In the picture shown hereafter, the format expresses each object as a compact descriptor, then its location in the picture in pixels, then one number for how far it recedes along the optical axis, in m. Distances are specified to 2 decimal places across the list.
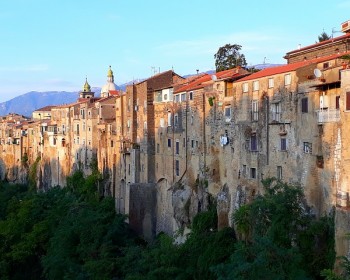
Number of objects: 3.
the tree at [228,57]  58.31
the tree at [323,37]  52.97
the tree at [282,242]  21.38
